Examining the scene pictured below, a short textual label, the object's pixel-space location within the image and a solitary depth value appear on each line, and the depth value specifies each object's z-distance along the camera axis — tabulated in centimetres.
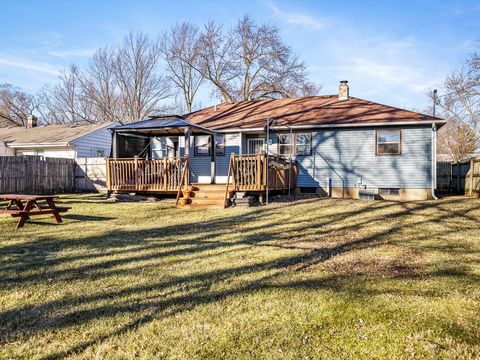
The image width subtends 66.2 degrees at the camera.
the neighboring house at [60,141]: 2284
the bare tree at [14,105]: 4122
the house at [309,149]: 1314
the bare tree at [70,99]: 3909
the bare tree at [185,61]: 3531
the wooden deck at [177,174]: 1168
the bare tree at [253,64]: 3328
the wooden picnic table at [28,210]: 809
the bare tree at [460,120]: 3062
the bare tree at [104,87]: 3741
